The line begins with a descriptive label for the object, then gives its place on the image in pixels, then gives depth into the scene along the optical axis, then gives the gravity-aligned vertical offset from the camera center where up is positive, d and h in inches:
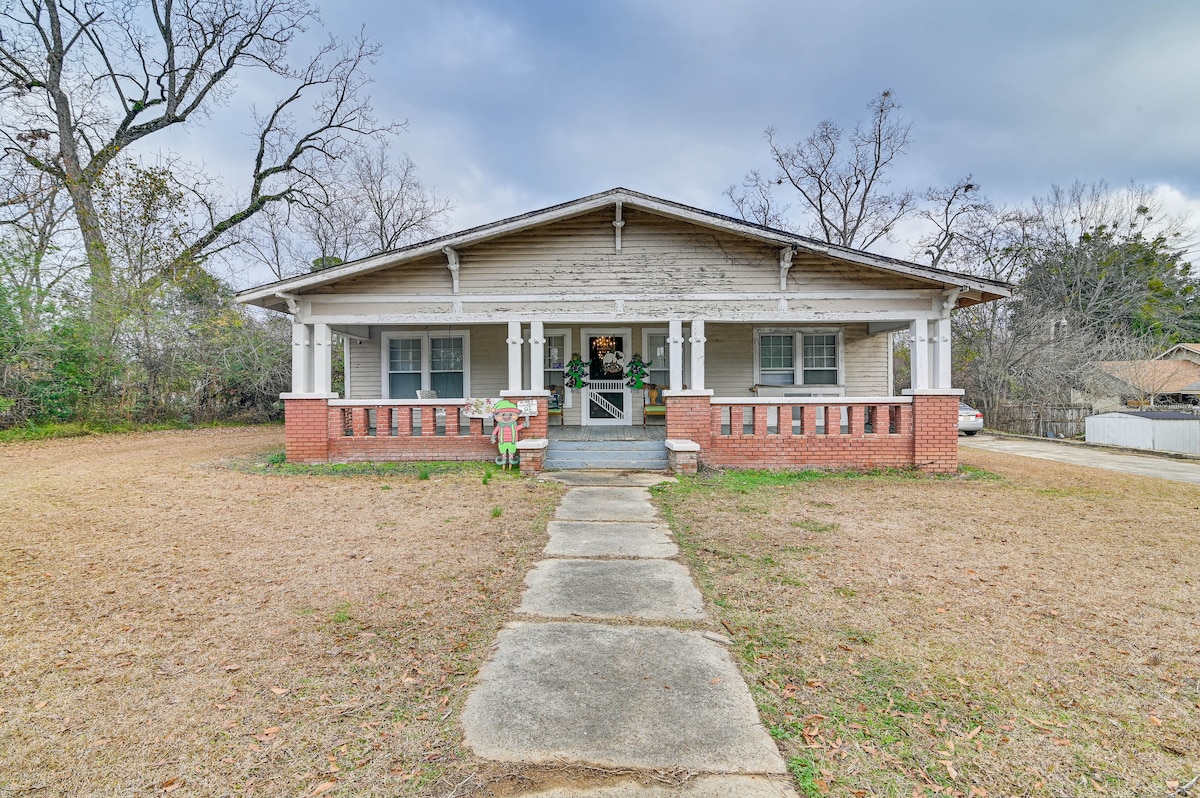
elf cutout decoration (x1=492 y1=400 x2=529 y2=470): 329.7 -15.6
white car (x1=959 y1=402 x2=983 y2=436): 666.0 -26.6
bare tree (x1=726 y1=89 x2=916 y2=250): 977.5 +435.0
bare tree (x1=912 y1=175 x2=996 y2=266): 968.4 +341.9
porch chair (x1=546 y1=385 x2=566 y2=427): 449.7 -3.1
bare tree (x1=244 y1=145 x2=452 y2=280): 948.0 +329.7
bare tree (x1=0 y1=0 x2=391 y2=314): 618.5 +425.5
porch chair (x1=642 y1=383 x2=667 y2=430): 448.8 +0.8
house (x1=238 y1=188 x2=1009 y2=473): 336.8 +60.9
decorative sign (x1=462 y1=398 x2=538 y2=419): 339.6 -4.7
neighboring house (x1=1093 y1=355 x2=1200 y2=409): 723.4 +18.9
